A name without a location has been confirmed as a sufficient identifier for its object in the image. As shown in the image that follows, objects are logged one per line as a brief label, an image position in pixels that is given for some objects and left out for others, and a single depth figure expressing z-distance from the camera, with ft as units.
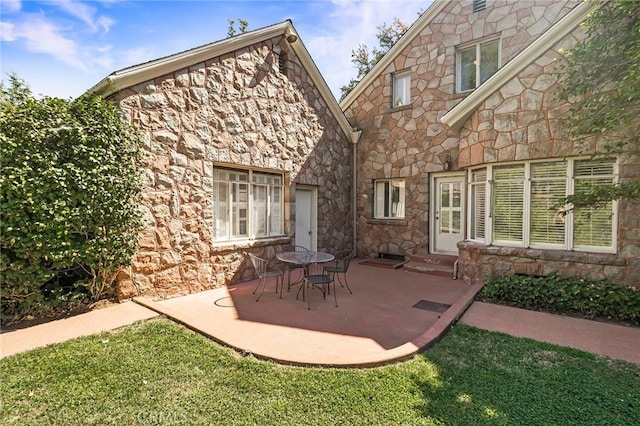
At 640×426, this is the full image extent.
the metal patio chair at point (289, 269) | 20.63
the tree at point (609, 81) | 13.34
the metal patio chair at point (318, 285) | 17.72
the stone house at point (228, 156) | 17.90
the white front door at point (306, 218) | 29.09
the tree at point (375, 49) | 54.34
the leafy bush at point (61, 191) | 13.14
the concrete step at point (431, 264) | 25.43
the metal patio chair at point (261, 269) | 18.80
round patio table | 18.70
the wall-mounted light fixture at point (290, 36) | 25.91
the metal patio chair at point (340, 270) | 19.26
